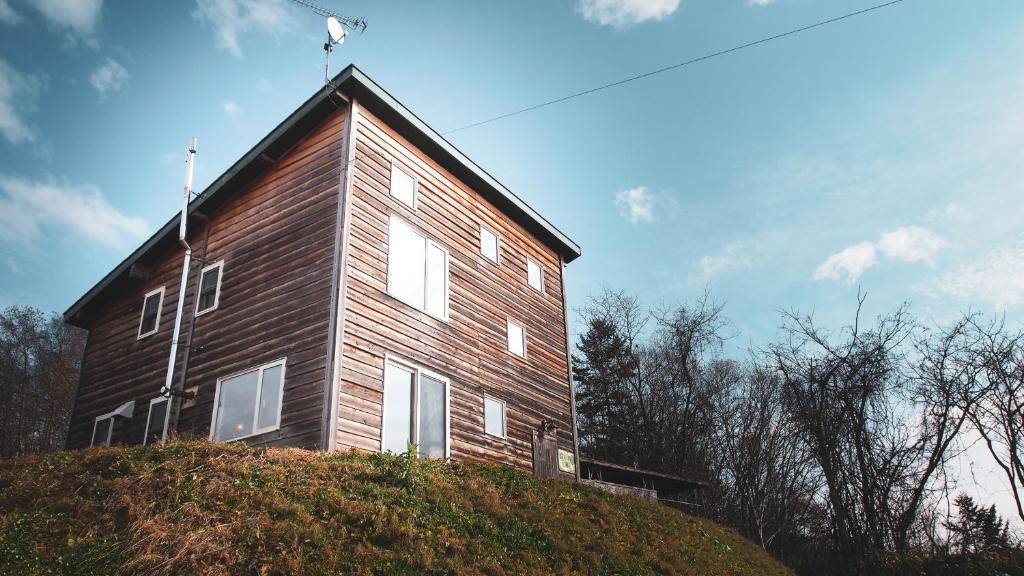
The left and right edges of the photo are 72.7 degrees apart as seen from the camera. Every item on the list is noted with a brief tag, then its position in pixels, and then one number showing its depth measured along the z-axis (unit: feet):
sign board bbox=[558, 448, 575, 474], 62.85
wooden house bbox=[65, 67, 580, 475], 45.78
